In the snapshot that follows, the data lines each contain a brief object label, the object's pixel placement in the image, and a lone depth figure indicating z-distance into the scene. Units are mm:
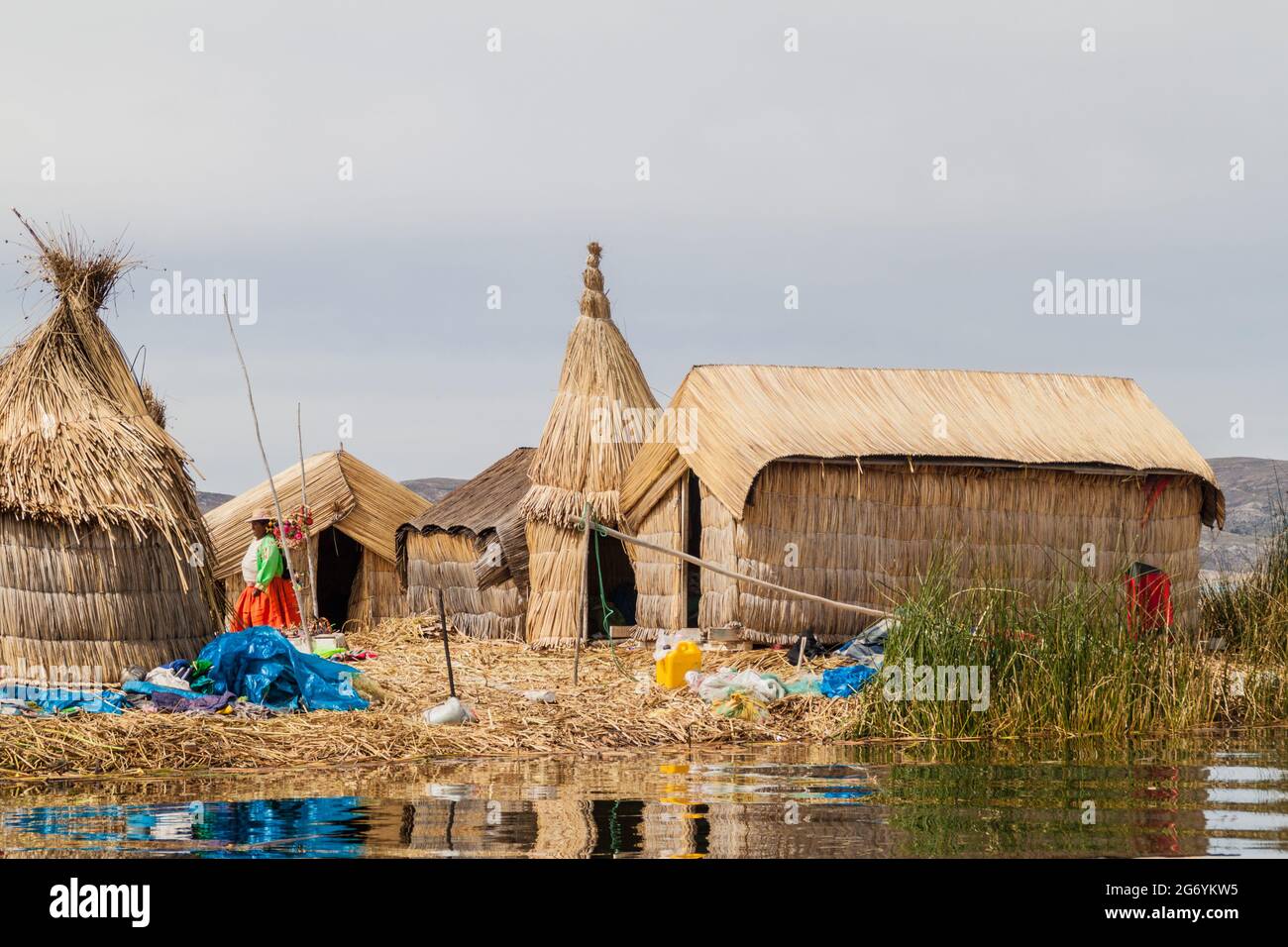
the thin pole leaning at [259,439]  14195
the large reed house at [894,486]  15492
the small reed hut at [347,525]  22188
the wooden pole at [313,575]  20812
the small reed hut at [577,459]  18578
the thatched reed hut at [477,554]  19750
